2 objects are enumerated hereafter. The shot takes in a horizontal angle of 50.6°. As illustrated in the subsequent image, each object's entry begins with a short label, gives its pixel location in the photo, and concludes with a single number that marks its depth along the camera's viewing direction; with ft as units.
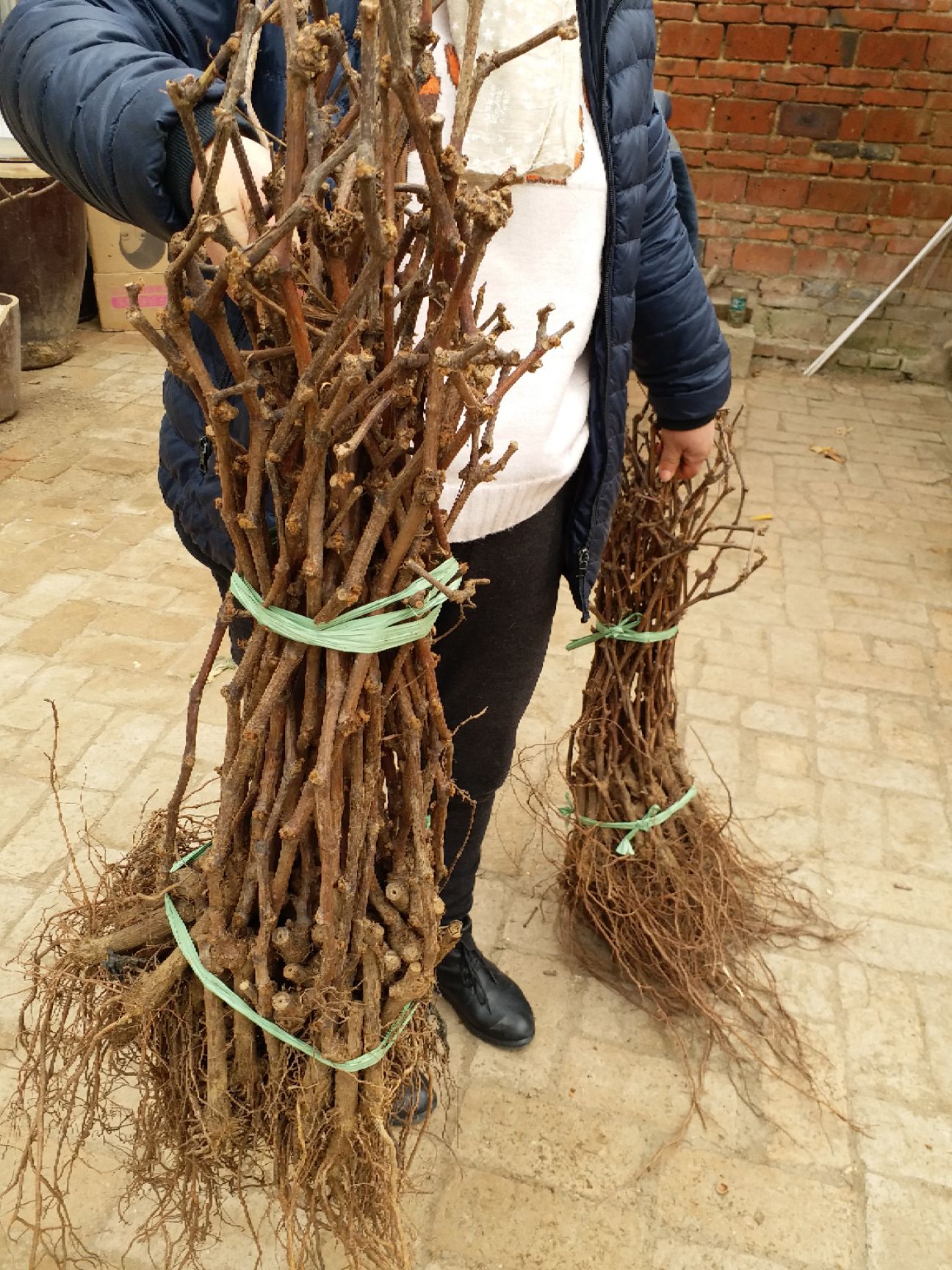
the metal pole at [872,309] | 20.36
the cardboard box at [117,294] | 20.07
